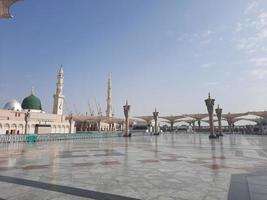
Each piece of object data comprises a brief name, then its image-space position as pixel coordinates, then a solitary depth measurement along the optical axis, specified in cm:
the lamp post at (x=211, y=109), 3481
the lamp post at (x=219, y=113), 4356
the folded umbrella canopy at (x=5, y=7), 674
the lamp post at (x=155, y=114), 5251
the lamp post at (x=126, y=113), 4066
